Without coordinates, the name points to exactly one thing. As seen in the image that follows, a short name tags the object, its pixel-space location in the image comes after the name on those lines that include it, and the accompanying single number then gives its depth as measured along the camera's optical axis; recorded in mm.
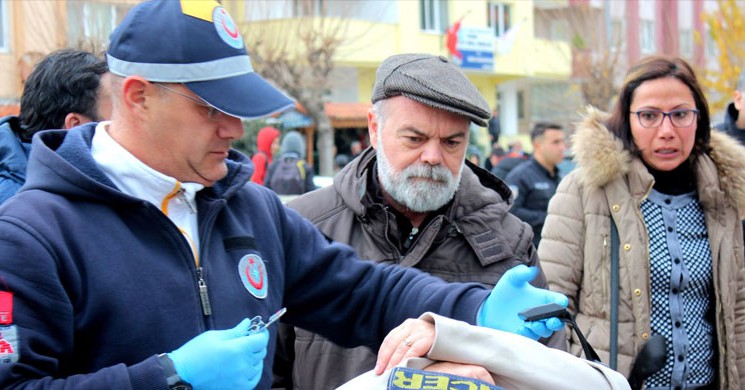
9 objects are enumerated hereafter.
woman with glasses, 3451
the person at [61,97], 3453
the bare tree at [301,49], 19672
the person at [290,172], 9156
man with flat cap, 2691
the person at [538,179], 7605
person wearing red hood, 9670
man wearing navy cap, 1682
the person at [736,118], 4922
